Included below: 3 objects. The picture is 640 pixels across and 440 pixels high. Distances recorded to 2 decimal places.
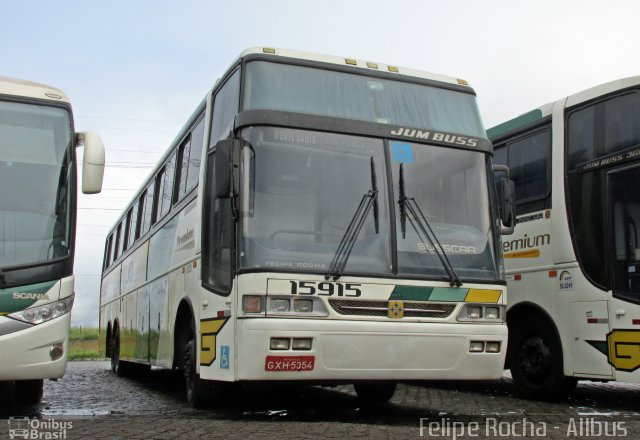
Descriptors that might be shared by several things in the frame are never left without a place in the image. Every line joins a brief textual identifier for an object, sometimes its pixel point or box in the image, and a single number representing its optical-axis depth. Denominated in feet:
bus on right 29.55
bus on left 25.17
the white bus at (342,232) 22.62
